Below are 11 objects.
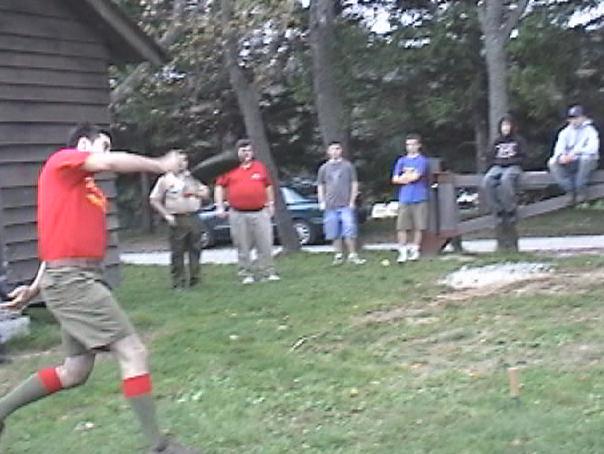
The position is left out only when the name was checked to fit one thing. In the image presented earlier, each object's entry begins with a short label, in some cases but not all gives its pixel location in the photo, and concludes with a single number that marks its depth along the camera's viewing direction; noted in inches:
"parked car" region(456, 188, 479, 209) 1014.9
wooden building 464.4
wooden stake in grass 275.8
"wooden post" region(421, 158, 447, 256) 650.2
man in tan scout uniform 528.4
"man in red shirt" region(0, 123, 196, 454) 246.2
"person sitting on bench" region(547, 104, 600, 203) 586.2
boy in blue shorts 619.2
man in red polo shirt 553.0
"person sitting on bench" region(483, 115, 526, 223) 606.2
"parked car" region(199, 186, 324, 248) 1063.0
